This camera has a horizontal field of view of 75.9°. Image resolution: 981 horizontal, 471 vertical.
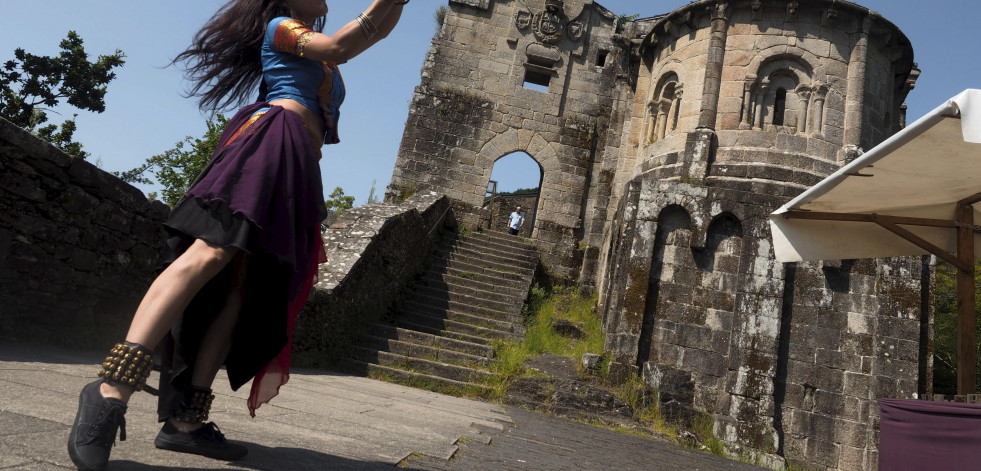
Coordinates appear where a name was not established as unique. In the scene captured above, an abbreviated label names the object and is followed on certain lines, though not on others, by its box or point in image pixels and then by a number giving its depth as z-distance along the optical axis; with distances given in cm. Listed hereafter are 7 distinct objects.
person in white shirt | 2003
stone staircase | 879
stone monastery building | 900
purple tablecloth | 328
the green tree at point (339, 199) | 3161
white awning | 409
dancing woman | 188
